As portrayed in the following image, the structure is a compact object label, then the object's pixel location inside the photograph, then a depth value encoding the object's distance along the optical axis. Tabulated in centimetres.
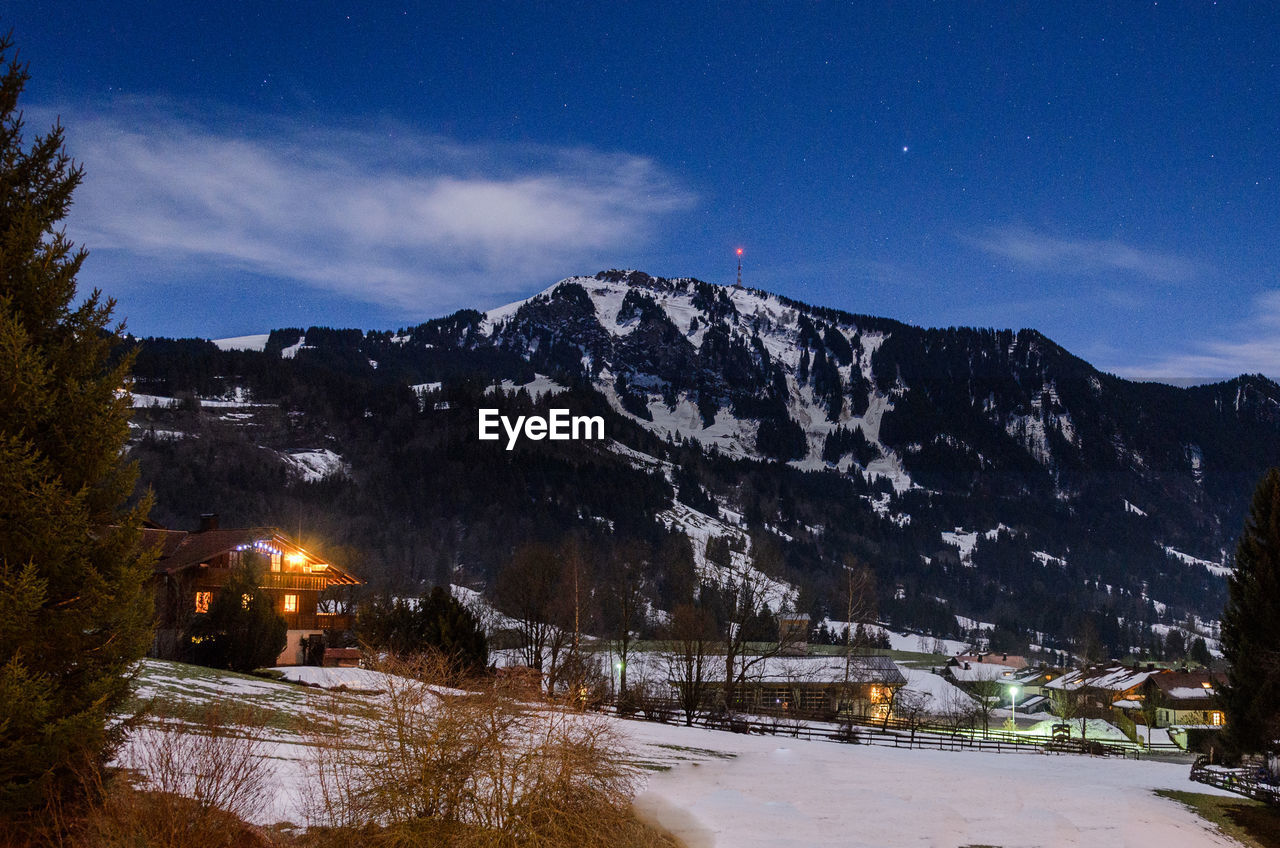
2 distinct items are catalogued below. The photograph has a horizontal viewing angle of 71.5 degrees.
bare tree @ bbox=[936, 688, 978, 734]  8912
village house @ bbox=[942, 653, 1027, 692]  12485
